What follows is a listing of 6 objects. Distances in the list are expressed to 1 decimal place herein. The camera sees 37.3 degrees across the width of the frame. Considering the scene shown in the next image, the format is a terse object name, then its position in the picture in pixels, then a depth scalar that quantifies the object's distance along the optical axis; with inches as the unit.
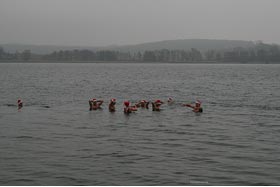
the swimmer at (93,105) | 1465.3
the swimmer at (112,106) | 1422.2
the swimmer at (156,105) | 1462.5
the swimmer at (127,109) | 1376.7
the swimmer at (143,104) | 1535.4
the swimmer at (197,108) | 1434.5
